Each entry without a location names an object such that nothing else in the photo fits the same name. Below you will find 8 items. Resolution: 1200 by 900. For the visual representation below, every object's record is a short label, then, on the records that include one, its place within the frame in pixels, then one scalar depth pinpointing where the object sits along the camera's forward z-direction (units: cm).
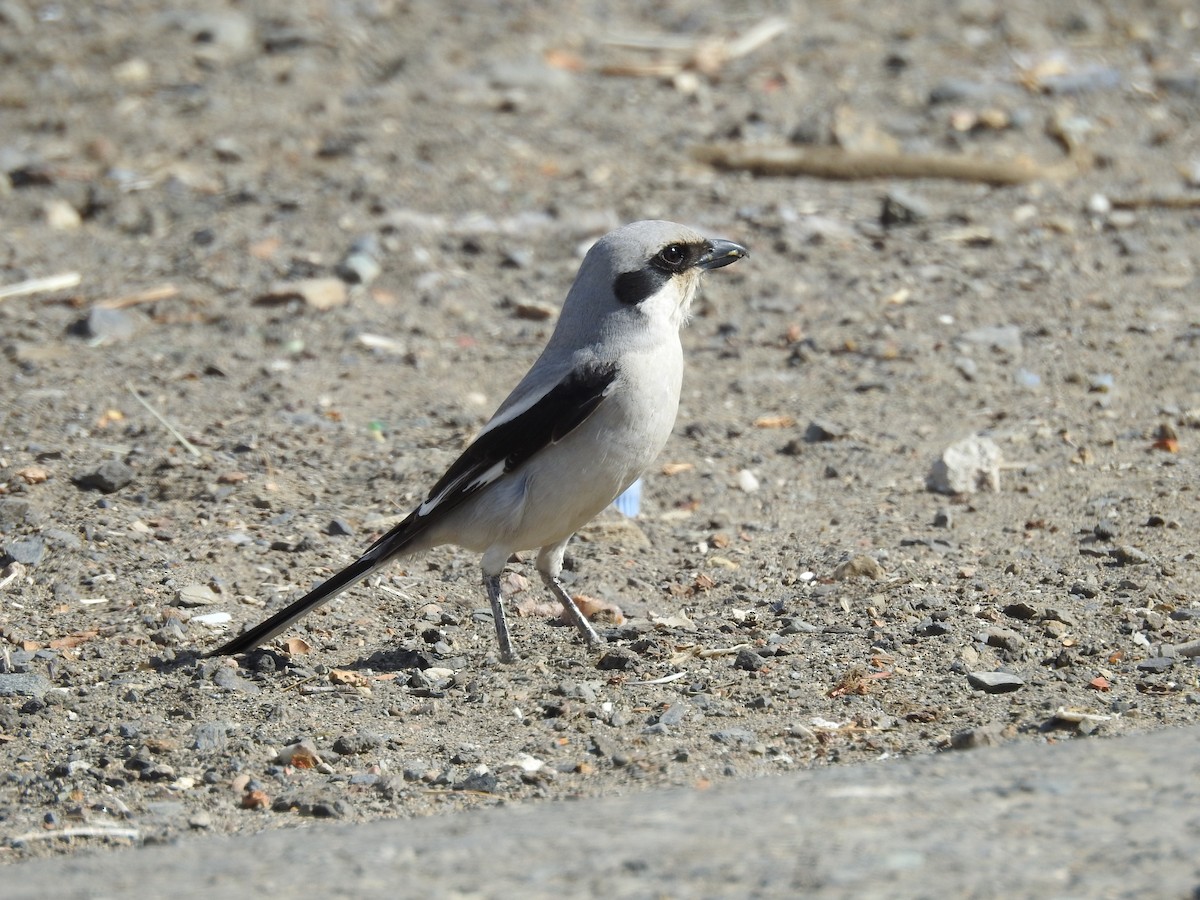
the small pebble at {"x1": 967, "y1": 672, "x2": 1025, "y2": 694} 904
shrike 992
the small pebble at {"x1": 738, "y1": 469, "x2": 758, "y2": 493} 1291
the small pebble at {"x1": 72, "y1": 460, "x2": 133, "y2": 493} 1238
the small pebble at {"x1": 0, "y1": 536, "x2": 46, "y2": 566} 1109
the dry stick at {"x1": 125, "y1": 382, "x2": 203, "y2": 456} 1322
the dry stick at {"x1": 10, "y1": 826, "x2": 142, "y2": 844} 769
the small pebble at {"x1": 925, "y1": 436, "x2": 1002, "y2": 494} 1251
